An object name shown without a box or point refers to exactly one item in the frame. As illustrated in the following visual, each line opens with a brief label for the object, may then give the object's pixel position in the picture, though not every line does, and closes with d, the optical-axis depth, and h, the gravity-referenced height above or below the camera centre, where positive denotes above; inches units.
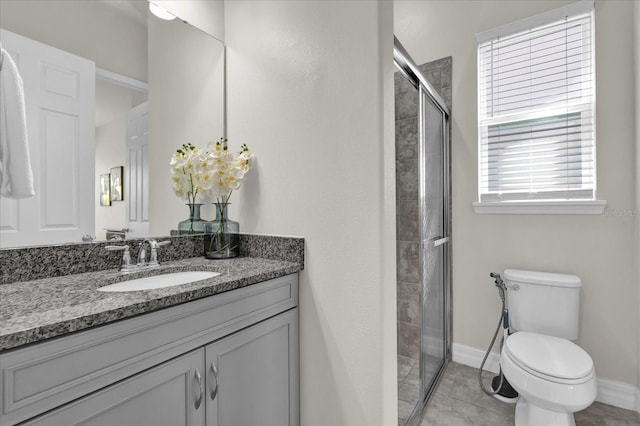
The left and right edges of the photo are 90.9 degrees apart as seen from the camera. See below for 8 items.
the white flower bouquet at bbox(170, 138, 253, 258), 58.6 +6.0
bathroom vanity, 26.0 -14.6
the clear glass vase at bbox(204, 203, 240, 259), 60.4 -4.8
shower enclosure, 70.1 -6.3
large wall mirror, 43.4 +17.6
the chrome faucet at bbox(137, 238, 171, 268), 52.1 -7.1
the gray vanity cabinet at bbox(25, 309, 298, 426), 30.2 -20.9
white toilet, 53.5 -27.5
